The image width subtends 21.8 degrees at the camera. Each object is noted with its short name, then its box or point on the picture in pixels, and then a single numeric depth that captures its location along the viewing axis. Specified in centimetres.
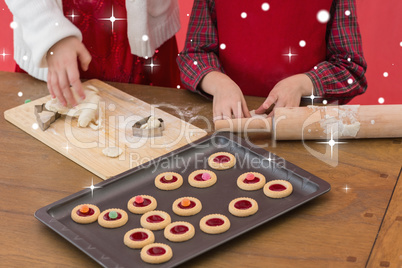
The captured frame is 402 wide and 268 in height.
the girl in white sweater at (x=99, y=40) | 174
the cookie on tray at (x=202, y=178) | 155
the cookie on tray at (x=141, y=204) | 149
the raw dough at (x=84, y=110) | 173
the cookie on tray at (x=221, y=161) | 159
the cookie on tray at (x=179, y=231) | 144
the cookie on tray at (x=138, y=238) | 142
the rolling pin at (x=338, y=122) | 166
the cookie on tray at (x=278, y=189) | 152
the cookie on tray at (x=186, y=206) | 148
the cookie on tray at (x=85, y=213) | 147
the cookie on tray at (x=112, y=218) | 146
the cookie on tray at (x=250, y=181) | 154
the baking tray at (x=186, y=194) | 142
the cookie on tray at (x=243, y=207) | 148
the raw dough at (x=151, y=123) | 170
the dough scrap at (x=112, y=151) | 164
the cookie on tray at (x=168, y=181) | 154
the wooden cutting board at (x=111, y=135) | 163
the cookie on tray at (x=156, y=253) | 140
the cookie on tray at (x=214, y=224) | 145
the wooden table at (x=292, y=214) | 142
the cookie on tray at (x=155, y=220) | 146
